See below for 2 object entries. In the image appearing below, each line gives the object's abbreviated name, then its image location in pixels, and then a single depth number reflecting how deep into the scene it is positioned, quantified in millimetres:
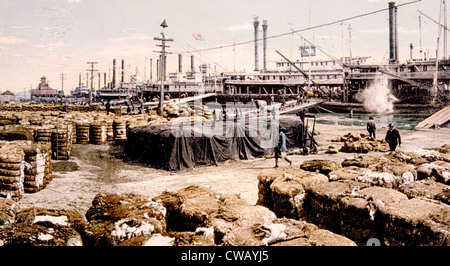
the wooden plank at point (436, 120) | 21172
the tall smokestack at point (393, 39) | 55594
